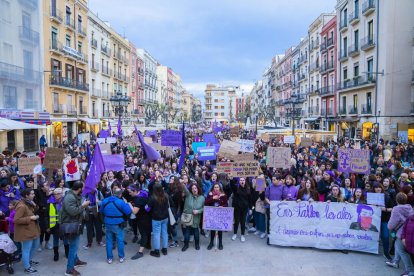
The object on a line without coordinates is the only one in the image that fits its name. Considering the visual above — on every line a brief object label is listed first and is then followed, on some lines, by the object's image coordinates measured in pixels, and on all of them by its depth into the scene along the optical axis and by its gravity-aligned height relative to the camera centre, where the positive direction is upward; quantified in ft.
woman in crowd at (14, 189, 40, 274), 19.06 -5.88
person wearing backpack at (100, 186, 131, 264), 20.66 -5.81
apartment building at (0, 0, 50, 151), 77.87 +13.99
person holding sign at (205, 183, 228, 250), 23.52 -5.39
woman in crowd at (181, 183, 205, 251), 23.11 -5.95
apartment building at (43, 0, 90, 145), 97.25 +19.27
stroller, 19.12 -7.30
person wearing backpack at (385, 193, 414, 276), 18.70 -5.59
